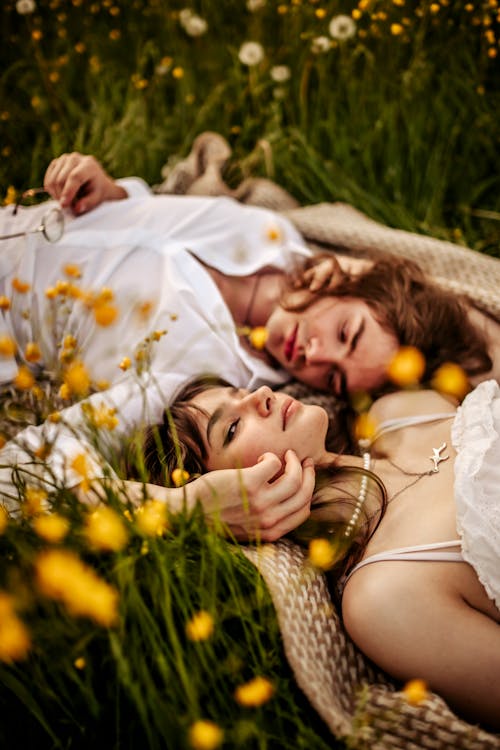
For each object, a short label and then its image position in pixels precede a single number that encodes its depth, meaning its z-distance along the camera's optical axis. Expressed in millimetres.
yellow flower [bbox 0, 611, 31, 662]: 920
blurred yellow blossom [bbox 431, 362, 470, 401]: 1819
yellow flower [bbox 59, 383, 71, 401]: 1245
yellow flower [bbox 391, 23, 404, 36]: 2456
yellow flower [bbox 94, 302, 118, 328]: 1290
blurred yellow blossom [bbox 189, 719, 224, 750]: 830
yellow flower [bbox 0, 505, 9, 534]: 1052
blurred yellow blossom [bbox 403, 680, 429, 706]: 939
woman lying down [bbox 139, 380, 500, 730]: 1229
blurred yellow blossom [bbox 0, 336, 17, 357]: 1203
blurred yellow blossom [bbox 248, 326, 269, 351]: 1583
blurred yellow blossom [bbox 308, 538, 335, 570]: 1181
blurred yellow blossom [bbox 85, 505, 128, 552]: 951
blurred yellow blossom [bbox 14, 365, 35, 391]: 1172
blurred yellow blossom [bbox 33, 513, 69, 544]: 1006
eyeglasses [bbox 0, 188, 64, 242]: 2046
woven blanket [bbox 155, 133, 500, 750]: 1164
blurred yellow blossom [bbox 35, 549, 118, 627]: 882
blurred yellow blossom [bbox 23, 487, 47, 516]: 1115
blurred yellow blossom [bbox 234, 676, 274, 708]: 887
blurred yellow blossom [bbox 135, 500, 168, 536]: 1021
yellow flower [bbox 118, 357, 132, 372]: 1304
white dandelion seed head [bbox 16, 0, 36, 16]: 2539
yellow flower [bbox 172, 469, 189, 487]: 1205
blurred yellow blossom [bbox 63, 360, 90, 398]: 1154
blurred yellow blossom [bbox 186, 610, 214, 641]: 943
